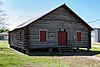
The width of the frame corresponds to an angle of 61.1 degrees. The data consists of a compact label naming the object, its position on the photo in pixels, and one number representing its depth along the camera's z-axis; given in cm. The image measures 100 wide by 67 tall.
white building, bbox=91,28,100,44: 2515
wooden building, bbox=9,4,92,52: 993
